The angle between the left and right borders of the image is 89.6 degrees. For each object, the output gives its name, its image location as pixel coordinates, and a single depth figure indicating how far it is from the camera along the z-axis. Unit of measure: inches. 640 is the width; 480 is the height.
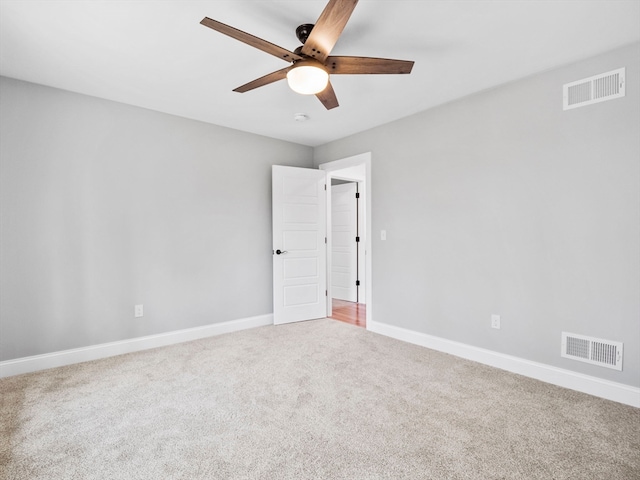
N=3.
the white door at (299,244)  169.9
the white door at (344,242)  230.2
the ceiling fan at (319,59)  61.4
